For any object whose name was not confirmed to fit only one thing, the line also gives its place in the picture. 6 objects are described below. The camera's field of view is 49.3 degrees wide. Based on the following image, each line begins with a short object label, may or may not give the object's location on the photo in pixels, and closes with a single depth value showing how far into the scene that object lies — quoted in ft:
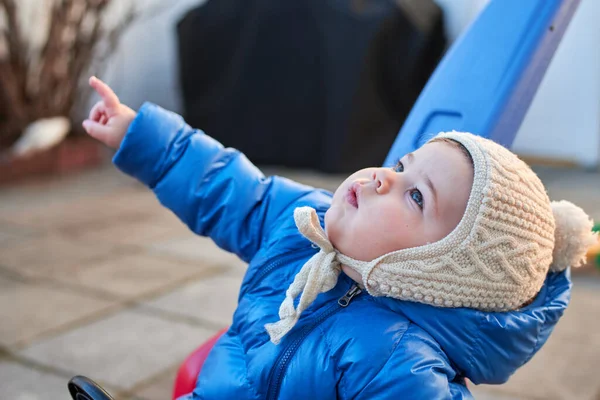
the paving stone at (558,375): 4.86
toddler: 2.80
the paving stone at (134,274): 6.93
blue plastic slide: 4.00
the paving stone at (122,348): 5.14
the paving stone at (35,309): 5.81
